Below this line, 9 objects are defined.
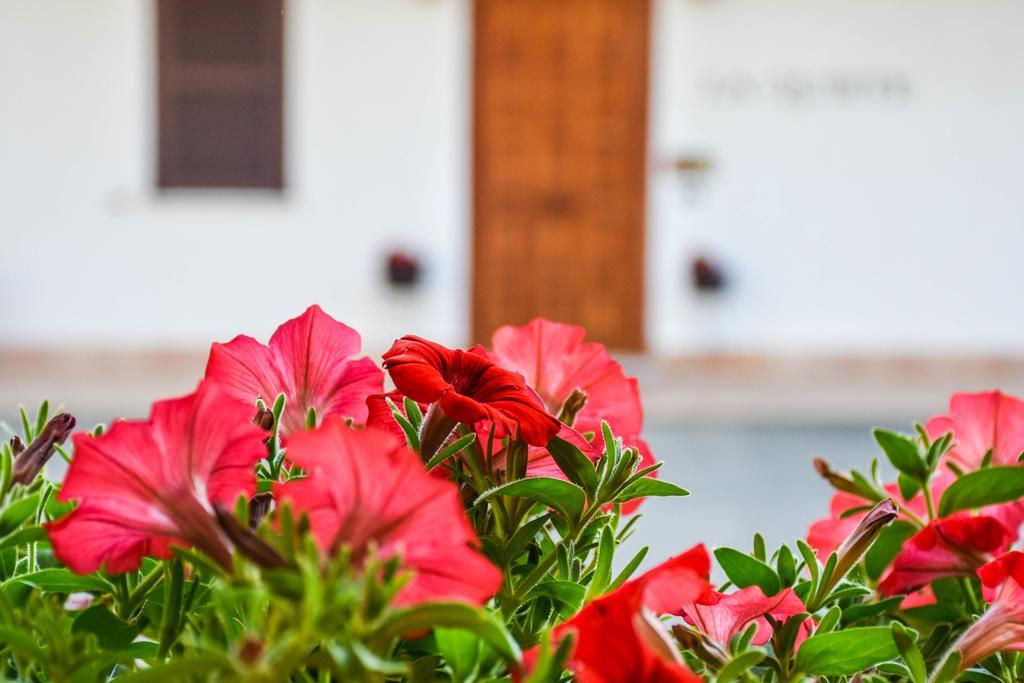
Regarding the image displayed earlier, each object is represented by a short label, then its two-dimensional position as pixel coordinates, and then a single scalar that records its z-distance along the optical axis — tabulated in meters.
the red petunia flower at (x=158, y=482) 1.34
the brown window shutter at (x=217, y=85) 14.05
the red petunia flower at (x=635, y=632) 1.20
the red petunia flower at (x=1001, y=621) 1.62
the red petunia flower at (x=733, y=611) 1.69
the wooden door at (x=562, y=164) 14.29
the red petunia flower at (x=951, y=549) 1.88
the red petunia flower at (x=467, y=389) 1.52
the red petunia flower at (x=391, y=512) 1.20
